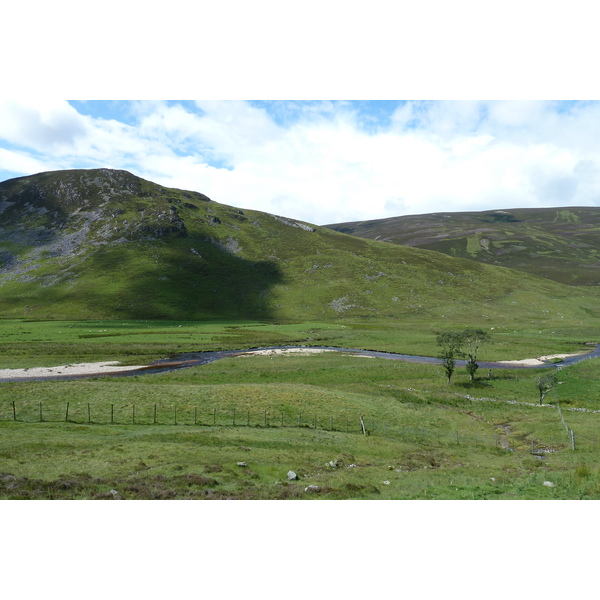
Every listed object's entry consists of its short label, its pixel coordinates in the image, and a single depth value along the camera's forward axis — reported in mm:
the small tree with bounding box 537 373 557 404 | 54181
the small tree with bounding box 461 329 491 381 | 67625
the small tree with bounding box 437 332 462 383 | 66438
